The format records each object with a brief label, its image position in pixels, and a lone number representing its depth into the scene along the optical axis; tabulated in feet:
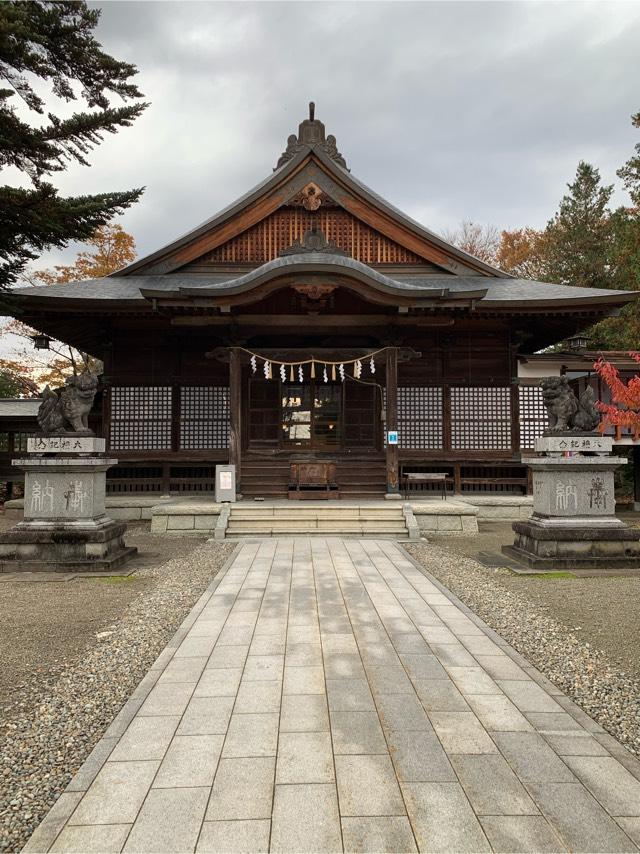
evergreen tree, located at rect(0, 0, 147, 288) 25.82
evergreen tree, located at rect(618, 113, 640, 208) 67.00
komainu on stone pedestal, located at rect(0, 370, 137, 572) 28.12
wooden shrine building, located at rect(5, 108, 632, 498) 46.06
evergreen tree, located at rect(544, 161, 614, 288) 96.22
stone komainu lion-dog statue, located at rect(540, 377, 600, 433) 29.86
